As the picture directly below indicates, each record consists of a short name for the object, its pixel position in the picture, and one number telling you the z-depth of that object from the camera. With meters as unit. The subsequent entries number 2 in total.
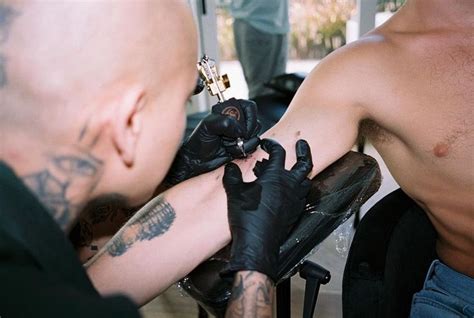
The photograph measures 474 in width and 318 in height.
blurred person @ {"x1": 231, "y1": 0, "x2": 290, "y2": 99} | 2.89
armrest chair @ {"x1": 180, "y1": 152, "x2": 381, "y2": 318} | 0.83
